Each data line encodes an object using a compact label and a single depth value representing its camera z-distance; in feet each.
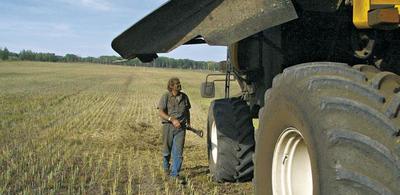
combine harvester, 7.48
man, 26.17
